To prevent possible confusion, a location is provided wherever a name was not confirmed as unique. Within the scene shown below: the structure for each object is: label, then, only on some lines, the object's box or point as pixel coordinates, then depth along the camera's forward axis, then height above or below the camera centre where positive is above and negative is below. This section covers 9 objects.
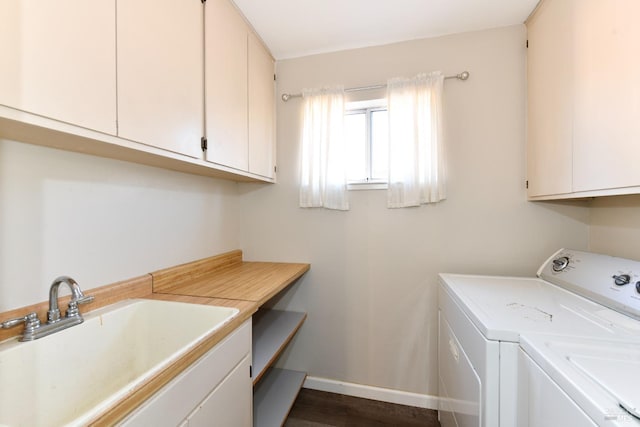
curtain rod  1.71 +0.95
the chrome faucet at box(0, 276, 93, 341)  0.79 -0.35
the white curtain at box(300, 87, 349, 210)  1.88 +0.47
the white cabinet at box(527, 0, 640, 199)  0.93 +0.52
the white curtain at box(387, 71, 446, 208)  1.71 +0.50
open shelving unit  1.37 -1.18
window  1.93 +0.57
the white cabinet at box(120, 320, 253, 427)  0.63 -0.56
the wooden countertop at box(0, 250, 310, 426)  0.61 -0.41
